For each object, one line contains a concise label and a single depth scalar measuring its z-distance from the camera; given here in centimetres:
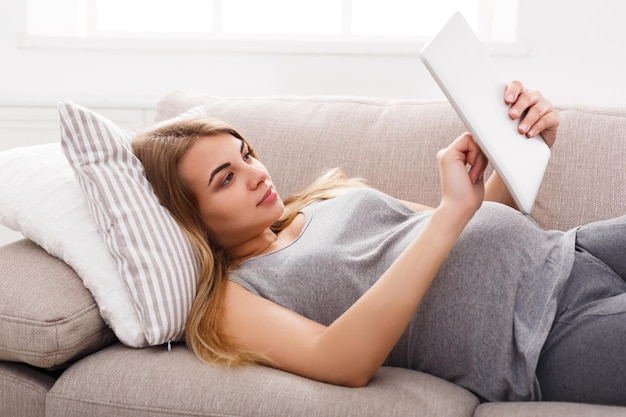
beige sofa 124
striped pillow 142
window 284
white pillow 145
